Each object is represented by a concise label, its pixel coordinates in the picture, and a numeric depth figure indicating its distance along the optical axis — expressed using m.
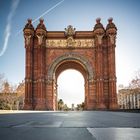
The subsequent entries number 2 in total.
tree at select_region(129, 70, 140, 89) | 52.42
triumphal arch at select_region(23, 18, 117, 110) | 38.34
